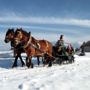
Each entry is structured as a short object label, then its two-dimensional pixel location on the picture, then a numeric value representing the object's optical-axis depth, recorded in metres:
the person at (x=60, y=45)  8.47
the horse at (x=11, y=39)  7.28
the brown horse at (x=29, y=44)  7.26
